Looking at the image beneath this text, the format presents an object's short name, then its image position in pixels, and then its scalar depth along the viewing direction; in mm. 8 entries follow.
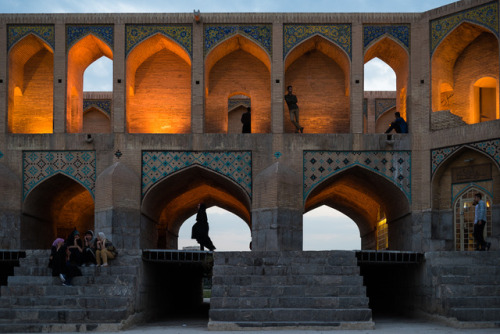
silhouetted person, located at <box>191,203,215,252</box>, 14336
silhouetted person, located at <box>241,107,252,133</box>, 17266
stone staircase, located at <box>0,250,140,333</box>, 10367
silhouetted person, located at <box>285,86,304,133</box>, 16891
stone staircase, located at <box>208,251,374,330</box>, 10531
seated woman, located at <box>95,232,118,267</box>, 11656
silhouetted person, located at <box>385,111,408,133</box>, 16469
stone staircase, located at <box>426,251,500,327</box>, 10773
